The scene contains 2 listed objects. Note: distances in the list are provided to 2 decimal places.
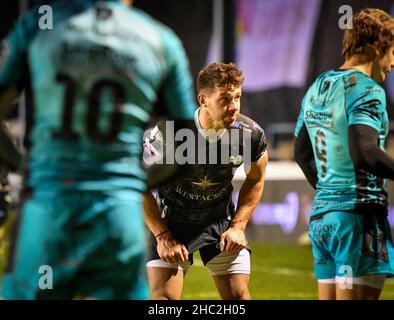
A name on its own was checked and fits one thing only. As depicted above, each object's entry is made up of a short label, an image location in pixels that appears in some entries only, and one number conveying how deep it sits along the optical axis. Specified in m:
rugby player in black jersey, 9.98
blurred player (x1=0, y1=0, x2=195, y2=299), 5.60
